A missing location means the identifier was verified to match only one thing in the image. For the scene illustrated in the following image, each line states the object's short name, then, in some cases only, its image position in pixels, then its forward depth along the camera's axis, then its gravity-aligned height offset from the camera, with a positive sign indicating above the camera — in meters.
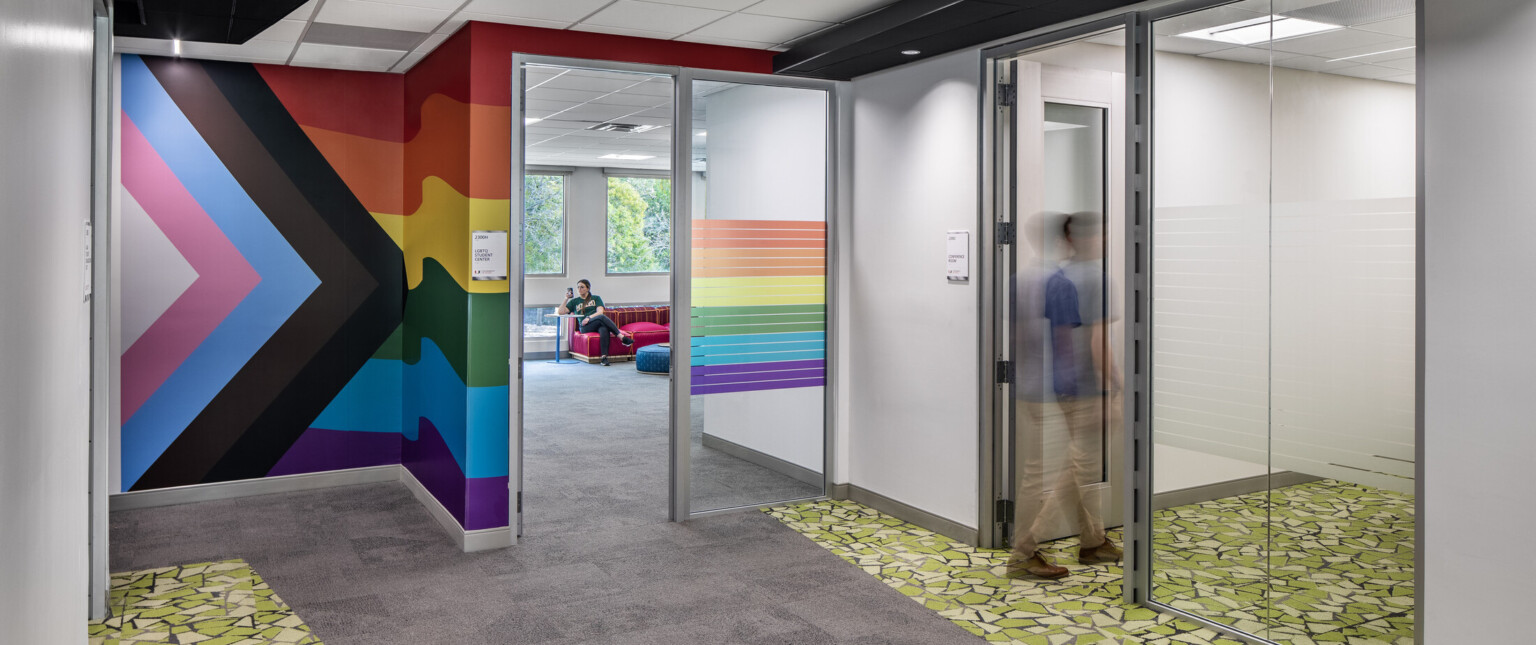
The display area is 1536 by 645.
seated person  12.70 +0.04
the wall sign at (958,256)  4.76 +0.28
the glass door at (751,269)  5.27 +0.25
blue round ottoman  11.49 -0.51
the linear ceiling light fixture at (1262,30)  3.30 +0.96
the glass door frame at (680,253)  4.84 +0.32
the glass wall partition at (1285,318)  3.10 +0.00
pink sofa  12.73 -0.23
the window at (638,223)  14.50 +1.32
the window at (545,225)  13.98 +1.24
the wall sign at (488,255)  4.74 +0.28
